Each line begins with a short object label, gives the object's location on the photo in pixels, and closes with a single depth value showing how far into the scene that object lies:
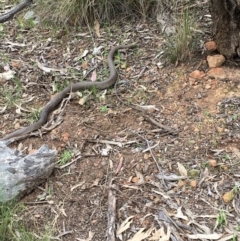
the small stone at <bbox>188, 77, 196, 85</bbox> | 3.87
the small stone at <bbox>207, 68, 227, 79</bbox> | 3.85
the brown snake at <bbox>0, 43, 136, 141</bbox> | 3.70
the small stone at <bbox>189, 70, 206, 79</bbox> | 3.90
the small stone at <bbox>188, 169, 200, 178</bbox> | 3.11
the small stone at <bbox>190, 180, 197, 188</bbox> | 3.05
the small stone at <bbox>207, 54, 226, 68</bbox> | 3.91
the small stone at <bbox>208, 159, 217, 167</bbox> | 3.14
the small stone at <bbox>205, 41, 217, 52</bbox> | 4.00
